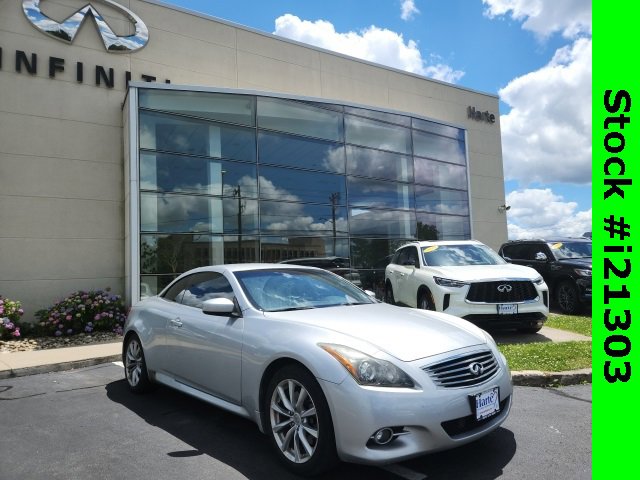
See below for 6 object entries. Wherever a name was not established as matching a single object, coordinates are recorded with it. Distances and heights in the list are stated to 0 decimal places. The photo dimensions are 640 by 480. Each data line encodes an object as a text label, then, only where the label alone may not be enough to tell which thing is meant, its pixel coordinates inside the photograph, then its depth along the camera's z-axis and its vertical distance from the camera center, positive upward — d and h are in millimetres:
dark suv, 10734 -568
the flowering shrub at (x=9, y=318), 10177 -1453
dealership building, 12203 +2608
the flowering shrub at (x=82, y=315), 10945 -1524
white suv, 7941 -818
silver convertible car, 3066 -889
